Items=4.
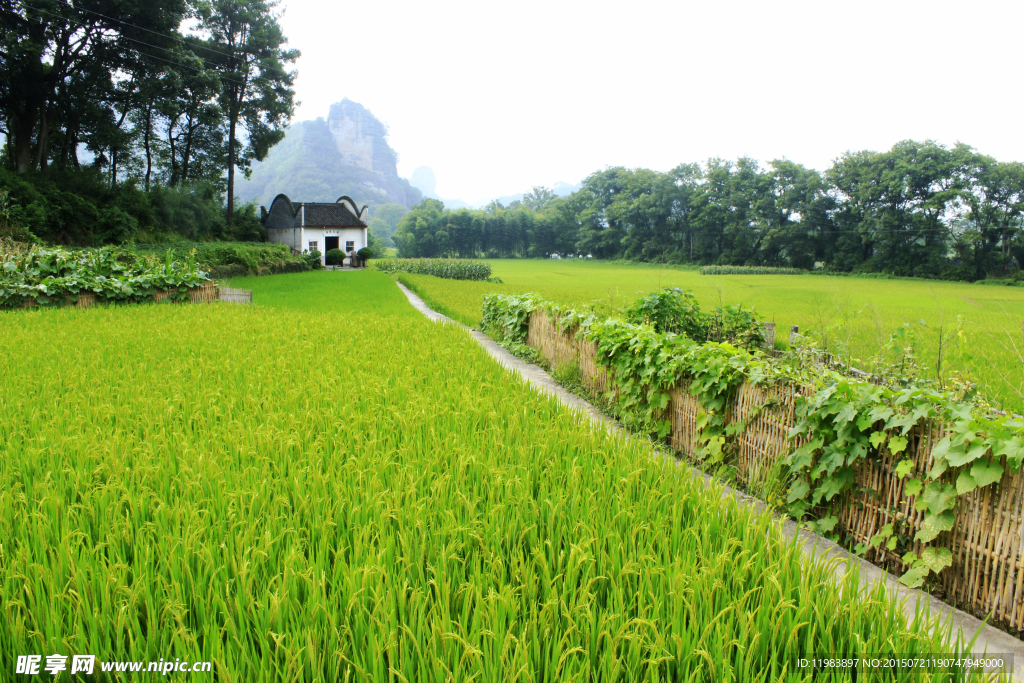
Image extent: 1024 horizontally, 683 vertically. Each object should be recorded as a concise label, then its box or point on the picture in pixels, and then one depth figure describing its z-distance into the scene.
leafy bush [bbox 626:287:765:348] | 8.86
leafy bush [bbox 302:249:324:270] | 35.96
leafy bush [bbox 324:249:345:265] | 42.34
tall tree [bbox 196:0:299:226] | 35.88
